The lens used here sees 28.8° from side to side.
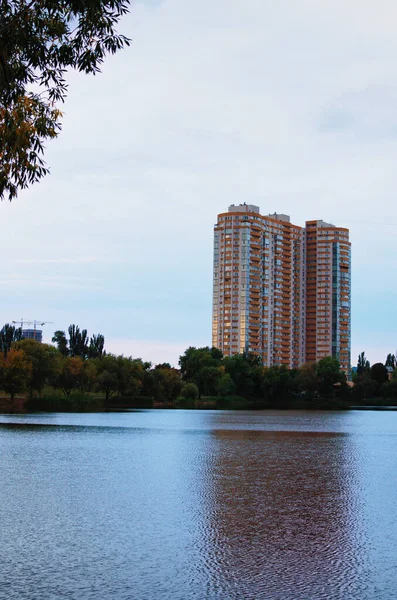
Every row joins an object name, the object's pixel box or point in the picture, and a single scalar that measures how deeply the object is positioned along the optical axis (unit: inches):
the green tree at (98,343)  7595.5
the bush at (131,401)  5004.9
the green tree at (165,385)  4926.2
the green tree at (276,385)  6441.9
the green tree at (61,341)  7332.7
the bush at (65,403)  3833.2
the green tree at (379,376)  7860.7
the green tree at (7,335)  6978.4
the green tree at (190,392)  5477.4
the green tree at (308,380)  6867.6
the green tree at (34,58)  684.1
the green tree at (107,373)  4446.1
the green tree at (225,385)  6097.4
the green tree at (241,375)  6586.1
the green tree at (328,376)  6924.2
